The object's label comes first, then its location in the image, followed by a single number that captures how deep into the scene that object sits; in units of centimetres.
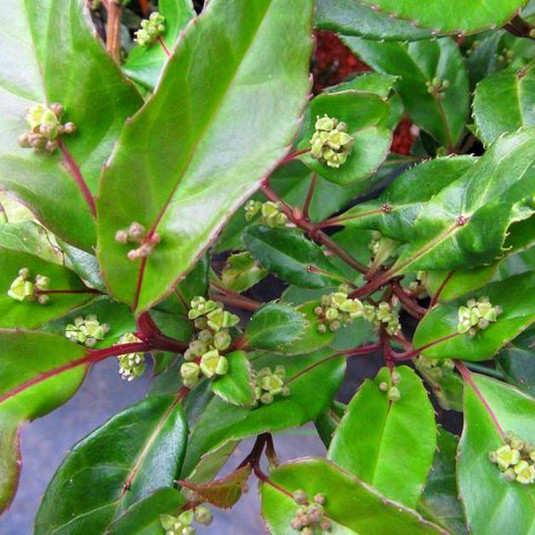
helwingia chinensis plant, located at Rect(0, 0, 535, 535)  22
